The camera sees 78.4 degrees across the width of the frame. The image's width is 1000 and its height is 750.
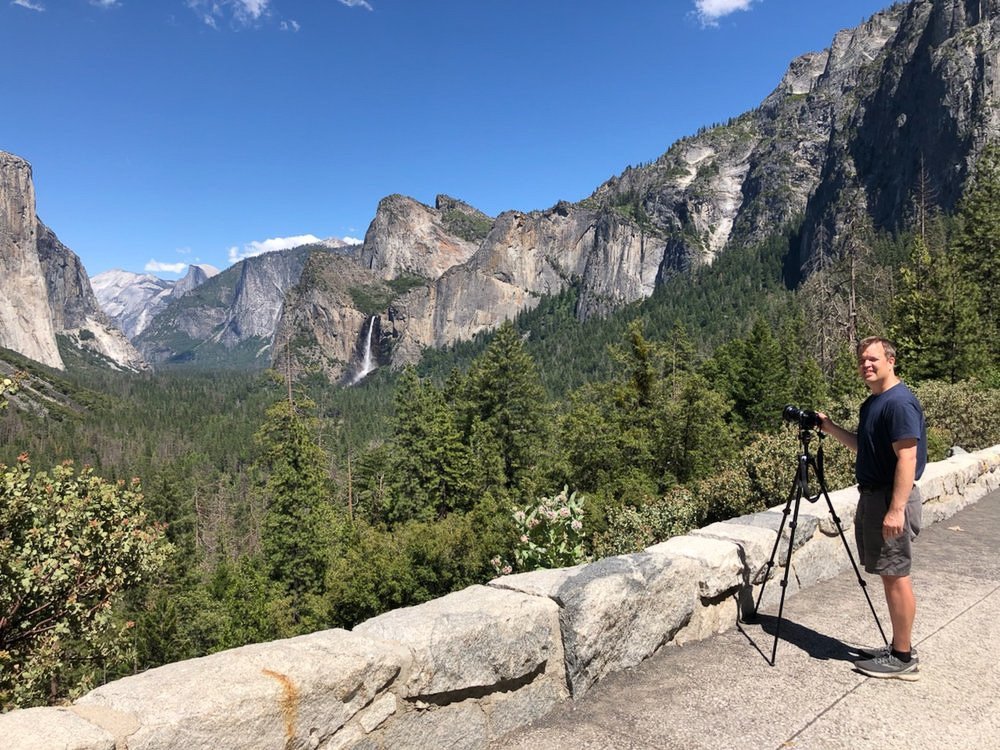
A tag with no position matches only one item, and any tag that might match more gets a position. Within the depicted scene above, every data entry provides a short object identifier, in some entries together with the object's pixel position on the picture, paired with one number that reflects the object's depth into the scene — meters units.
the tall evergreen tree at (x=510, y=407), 36.75
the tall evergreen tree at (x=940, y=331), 24.89
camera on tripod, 4.75
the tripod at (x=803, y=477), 4.61
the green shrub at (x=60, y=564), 9.47
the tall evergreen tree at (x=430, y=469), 35.16
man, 4.04
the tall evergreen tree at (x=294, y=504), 29.34
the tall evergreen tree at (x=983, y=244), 32.72
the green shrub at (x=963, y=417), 13.27
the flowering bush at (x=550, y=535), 7.58
